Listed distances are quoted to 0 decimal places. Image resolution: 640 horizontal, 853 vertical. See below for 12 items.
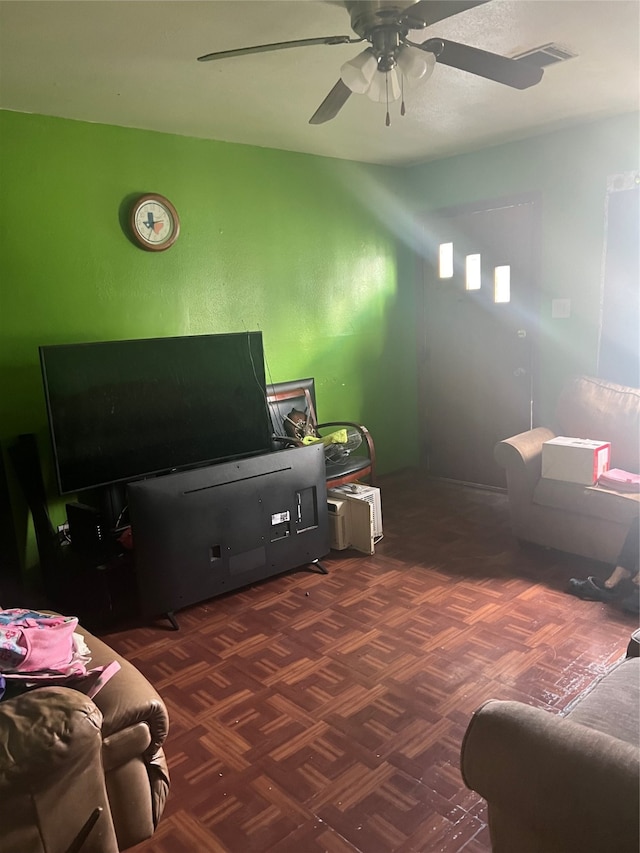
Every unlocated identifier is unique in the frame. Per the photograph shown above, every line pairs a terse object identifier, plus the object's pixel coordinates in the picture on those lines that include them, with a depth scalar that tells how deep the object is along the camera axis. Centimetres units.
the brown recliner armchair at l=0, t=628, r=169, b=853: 134
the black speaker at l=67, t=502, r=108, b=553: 296
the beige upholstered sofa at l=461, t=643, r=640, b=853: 99
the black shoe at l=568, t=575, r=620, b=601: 290
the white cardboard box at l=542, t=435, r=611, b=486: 317
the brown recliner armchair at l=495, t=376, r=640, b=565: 311
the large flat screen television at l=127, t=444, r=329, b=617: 276
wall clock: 336
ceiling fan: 183
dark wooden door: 434
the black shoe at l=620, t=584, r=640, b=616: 278
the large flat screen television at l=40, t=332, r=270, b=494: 280
